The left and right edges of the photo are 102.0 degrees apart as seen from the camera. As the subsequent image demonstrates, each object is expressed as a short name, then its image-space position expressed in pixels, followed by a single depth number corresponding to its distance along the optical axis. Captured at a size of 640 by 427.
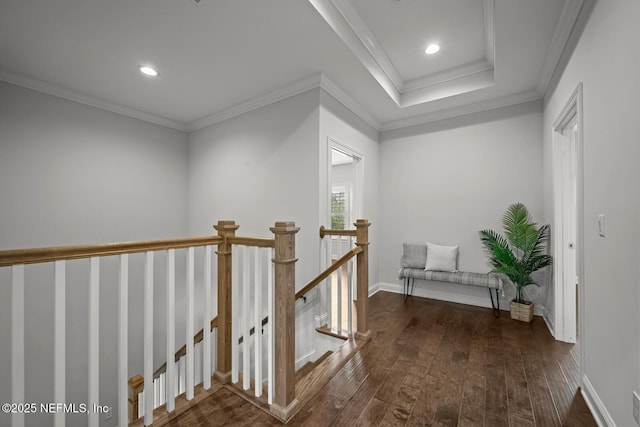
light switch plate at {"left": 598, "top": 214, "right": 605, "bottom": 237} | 1.50
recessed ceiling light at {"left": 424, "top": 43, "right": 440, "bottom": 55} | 2.84
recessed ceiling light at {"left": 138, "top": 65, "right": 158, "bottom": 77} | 2.86
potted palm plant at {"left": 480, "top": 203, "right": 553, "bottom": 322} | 2.92
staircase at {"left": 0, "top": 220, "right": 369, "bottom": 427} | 1.18
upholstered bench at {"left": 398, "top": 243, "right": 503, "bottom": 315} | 3.19
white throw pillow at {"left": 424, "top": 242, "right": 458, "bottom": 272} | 3.54
